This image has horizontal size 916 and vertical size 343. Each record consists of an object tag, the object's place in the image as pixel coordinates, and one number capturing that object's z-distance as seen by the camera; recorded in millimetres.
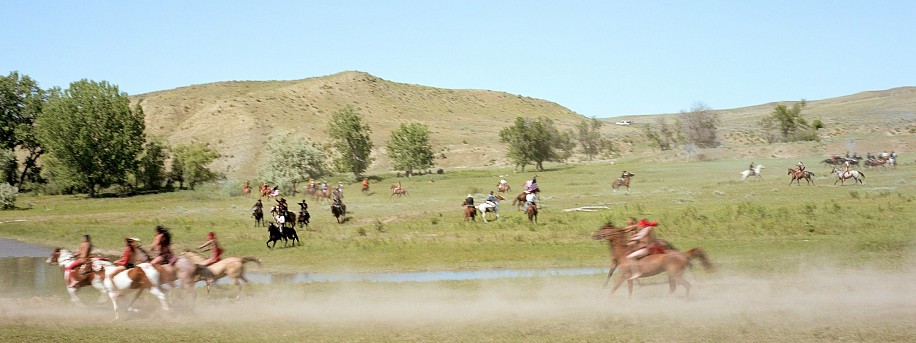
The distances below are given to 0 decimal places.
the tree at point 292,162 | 81875
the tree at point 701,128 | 116438
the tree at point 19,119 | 95750
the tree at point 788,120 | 123688
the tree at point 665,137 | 124212
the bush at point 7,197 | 69000
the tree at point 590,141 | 129388
